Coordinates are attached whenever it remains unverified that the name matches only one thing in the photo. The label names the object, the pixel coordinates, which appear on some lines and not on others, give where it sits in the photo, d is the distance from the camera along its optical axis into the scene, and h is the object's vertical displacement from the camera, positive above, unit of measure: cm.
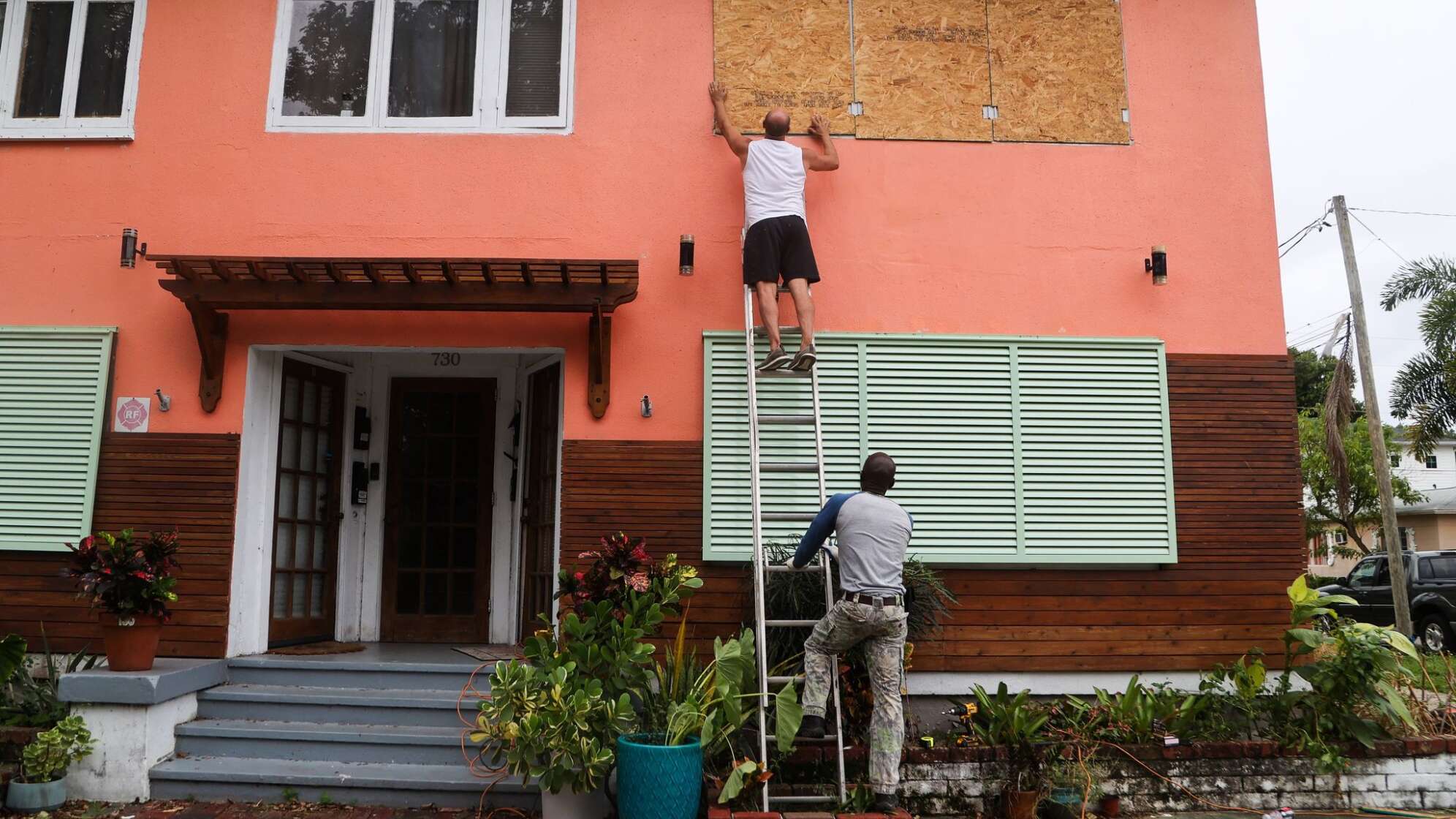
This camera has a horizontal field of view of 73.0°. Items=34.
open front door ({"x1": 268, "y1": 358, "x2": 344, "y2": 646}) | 687 +34
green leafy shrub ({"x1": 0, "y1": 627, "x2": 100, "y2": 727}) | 564 -83
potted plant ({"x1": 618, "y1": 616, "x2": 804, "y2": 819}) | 469 -90
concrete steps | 539 -105
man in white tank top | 607 +202
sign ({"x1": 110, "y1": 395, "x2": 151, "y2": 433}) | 641 +90
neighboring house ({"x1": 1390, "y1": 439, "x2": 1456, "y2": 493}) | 3578 +272
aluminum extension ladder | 490 +17
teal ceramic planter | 468 -110
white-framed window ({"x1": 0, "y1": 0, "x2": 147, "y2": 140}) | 673 +335
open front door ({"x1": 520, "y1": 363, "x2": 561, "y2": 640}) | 705 +39
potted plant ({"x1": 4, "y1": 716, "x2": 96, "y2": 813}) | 515 -112
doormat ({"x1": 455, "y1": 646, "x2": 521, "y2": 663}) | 661 -70
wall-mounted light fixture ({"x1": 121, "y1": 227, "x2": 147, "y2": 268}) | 641 +199
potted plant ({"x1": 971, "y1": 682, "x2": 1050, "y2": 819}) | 526 -108
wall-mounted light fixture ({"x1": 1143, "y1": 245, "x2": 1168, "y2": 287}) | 655 +186
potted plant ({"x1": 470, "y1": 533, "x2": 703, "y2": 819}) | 473 -66
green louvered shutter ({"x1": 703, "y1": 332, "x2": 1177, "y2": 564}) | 628 +70
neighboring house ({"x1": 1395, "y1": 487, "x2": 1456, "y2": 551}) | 2572 +65
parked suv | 1300 -65
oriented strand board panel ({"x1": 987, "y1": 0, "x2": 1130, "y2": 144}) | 679 +329
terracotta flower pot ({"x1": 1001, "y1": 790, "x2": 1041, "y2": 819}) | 523 -135
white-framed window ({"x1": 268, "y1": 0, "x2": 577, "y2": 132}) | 671 +332
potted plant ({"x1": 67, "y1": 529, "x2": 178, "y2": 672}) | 549 -20
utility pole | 1278 +140
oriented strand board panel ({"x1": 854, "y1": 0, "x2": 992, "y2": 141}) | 675 +328
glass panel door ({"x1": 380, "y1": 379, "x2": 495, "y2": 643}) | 760 +32
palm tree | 1623 +303
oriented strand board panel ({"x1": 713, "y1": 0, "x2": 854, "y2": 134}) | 668 +331
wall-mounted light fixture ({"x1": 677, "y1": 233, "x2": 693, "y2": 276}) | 640 +191
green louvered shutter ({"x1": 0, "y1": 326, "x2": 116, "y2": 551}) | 628 +80
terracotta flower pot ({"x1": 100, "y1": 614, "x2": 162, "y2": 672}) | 554 -49
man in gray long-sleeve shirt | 472 -31
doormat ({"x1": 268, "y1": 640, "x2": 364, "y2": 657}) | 667 -67
